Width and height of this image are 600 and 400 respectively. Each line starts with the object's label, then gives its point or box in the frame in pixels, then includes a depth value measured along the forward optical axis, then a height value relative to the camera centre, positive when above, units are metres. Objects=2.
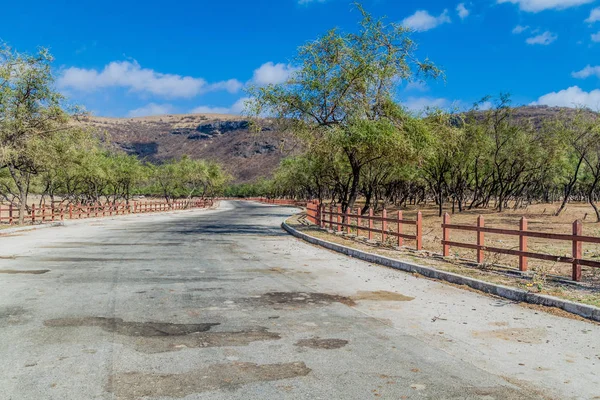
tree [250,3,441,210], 20.78 +4.09
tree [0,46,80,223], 23.92 +3.88
